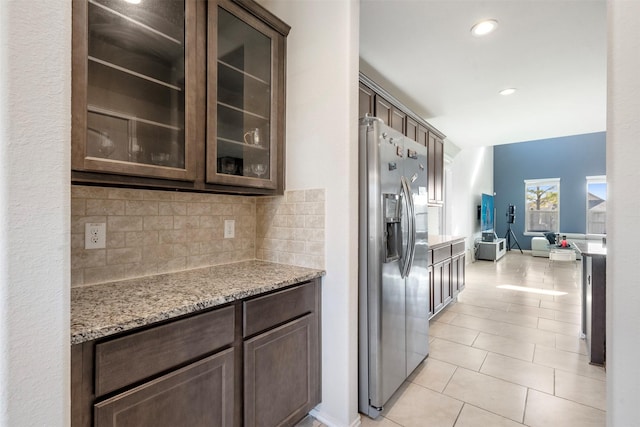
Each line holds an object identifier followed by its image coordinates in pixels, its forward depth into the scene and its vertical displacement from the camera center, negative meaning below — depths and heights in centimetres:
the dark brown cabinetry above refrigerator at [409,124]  258 +98
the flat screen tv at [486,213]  825 +4
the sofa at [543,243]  841 -79
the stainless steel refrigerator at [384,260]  183 -29
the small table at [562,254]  732 -94
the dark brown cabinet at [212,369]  97 -61
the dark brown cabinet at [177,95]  121 +57
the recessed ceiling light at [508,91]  358 +148
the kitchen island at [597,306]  240 -72
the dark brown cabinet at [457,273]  384 -78
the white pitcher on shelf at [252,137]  178 +46
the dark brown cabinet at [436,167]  415 +68
